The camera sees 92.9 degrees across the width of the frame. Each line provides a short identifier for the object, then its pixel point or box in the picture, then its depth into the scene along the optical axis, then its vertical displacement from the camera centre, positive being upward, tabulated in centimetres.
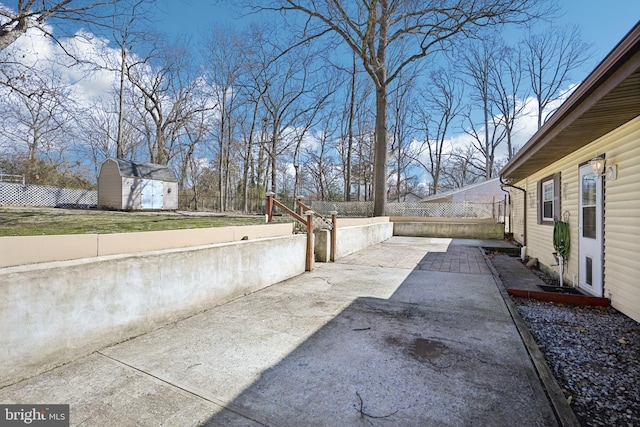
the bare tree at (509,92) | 2186 +936
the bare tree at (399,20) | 891 +633
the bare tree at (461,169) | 2788 +485
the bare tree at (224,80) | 1828 +852
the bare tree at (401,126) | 2262 +724
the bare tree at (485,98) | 2133 +923
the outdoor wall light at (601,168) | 383 +65
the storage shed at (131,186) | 1457 +130
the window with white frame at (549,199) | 575 +38
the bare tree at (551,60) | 1881 +1050
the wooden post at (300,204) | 653 +21
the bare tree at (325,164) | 2544 +458
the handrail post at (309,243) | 567 -54
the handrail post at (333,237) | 684 -52
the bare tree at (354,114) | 2069 +769
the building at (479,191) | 1984 +168
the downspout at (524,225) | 784 -23
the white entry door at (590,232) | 411 -22
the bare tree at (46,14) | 468 +322
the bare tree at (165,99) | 1828 +731
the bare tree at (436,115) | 2423 +866
